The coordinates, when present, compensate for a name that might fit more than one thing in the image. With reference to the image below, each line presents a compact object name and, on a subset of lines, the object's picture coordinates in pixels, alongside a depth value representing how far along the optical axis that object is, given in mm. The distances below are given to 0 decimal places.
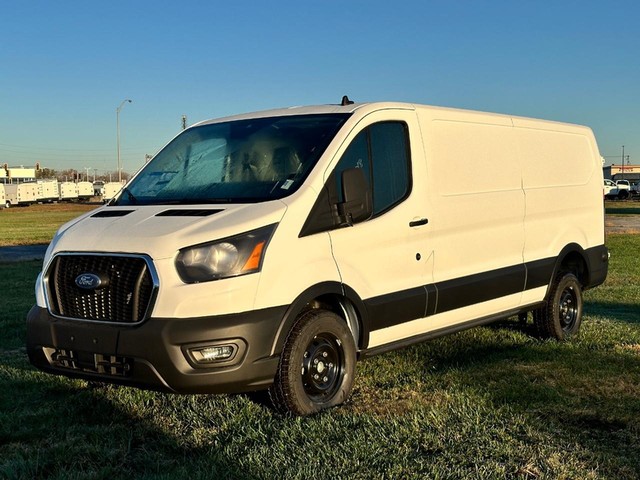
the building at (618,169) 122762
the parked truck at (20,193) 65788
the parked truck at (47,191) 68812
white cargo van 4414
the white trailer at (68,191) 73606
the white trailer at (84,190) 77006
